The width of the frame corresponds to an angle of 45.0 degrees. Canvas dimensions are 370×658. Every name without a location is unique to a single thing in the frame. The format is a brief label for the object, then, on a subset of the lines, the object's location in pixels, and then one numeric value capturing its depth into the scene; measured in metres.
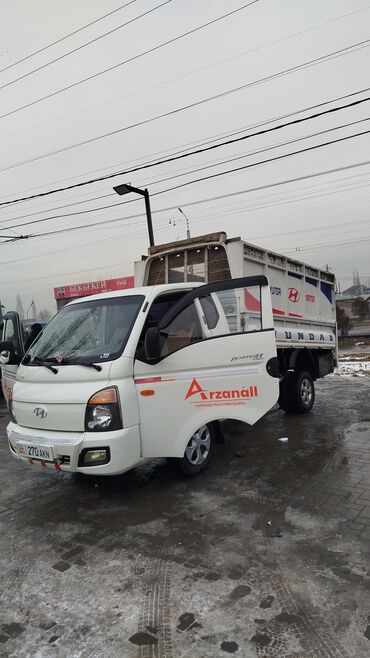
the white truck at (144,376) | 4.07
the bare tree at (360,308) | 44.37
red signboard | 33.94
